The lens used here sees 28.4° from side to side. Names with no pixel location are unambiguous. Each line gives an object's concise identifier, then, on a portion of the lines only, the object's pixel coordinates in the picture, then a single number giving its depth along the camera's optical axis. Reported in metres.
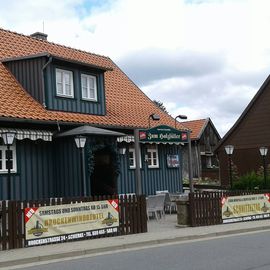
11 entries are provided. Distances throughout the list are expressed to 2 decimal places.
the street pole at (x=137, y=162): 17.81
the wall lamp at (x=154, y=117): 23.49
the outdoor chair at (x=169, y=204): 21.11
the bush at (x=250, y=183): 27.59
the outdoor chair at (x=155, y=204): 18.73
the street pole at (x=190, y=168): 20.59
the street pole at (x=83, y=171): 19.39
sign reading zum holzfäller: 18.14
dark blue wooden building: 18.75
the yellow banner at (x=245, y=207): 18.33
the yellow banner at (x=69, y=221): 13.02
